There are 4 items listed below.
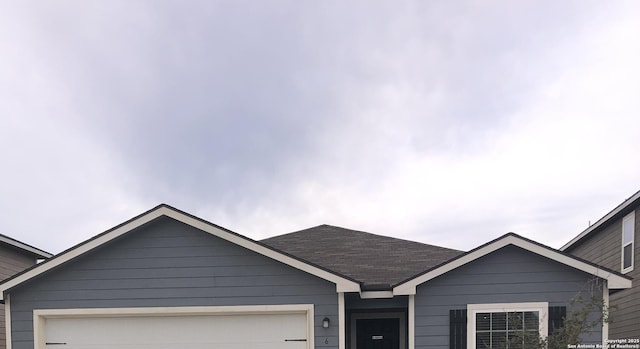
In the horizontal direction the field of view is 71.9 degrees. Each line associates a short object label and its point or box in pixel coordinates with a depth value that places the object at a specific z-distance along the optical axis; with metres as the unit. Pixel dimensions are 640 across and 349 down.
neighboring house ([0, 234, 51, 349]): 10.22
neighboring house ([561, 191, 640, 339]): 8.88
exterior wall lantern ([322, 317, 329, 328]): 7.06
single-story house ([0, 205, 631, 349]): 7.00
